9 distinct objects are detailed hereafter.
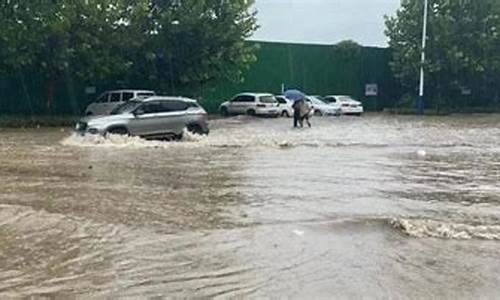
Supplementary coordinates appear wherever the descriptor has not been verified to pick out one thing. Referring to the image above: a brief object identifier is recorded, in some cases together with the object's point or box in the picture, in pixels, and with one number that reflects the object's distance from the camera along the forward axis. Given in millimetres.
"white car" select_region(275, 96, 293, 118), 43062
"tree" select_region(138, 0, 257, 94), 35438
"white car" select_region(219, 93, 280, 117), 42188
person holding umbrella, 33000
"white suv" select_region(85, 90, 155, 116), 33750
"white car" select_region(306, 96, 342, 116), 45219
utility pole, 46312
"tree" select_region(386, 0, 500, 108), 46438
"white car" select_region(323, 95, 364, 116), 46000
